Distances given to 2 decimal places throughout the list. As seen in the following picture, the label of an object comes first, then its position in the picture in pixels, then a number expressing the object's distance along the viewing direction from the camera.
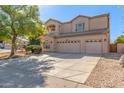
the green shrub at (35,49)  11.95
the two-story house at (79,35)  10.26
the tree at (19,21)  9.34
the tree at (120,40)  16.54
